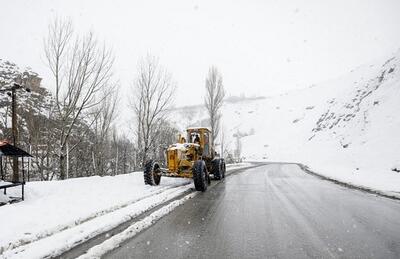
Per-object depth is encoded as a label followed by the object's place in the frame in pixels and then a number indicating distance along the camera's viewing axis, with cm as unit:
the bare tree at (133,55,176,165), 2073
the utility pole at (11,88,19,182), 941
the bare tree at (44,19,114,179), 1298
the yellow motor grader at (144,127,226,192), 1067
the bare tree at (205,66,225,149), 3088
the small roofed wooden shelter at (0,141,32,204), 785
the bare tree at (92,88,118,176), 2396
